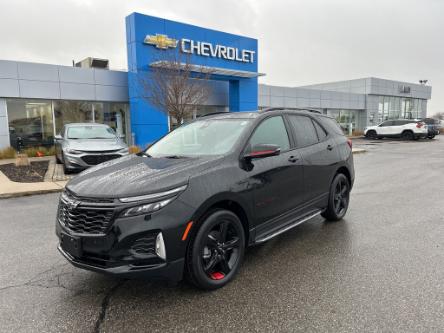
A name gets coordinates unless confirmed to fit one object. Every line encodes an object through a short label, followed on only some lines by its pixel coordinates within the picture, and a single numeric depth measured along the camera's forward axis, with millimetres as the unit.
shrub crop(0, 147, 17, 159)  15220
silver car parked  9992
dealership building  16641
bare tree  15125
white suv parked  27953
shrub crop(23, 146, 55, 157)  15997
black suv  2832
